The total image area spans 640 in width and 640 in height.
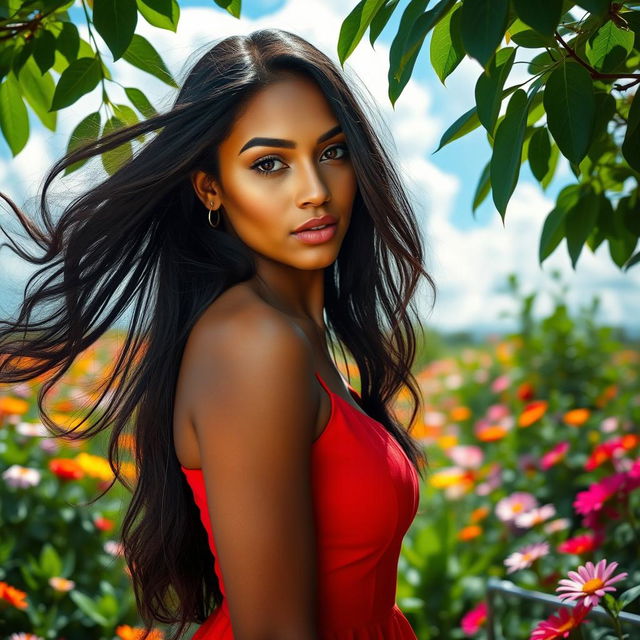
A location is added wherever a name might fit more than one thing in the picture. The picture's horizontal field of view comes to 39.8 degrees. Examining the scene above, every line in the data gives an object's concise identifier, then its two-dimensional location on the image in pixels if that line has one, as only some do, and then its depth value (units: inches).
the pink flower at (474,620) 90.7
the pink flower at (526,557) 80.8
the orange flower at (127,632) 82.6
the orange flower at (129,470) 121.3
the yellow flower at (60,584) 92.4
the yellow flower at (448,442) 151.8
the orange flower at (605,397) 133.6
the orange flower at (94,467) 107.9
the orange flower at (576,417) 119.3
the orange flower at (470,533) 113.3
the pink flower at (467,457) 144.9
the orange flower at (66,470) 105.5
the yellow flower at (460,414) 155.3
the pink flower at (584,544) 82.7
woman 45.0
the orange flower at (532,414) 121.9
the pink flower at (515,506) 109.7
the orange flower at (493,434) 130.1
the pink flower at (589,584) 56.8
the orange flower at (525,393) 141.7
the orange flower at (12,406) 114.1
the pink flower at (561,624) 58.1
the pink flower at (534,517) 101.1
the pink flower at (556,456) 110.9
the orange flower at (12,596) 85.4
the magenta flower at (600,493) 79.8
